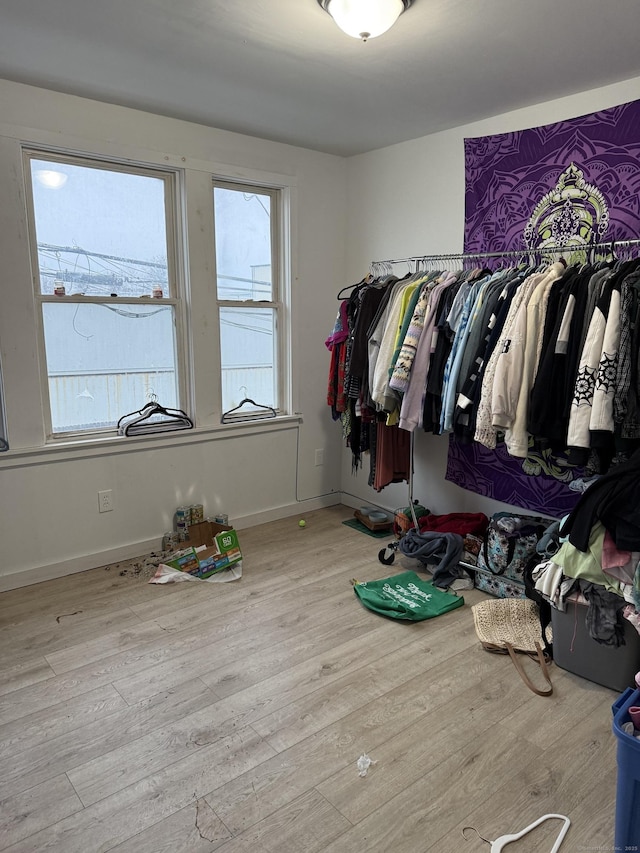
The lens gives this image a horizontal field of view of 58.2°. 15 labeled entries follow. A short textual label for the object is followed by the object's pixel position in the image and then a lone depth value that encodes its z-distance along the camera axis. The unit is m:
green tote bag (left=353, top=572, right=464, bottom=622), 2.83
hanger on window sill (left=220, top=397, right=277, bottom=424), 3.88
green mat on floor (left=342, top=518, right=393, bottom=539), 3.87
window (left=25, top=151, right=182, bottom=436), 3.11
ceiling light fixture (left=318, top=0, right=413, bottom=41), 1.94
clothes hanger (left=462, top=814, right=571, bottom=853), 1.60
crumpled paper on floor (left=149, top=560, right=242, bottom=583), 3.20
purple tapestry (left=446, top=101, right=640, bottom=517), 2.68
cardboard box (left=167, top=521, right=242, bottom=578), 3.26
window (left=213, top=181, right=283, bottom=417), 3.73
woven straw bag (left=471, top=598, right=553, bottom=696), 2.49
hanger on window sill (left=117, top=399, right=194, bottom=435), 3.43
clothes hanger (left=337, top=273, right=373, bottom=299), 3.55
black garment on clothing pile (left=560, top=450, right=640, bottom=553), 1.98
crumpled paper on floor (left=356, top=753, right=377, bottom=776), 1.88
